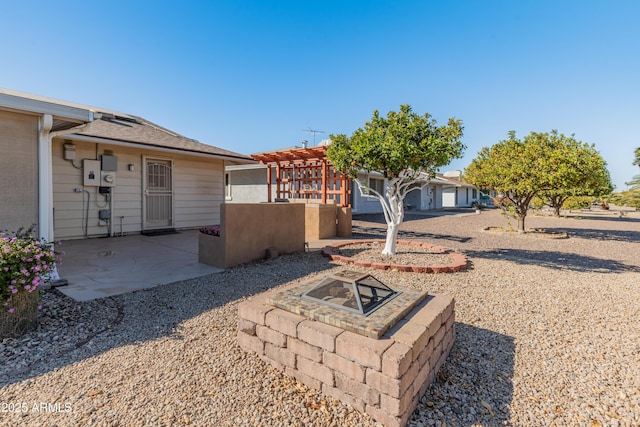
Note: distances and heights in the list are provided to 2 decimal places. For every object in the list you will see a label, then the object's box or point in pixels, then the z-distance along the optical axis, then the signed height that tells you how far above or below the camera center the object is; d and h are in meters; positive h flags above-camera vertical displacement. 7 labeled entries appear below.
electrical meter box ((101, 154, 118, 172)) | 7.83 +1.15
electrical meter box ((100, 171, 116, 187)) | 7.89 +0.74
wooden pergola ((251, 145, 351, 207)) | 9.41 +1.28
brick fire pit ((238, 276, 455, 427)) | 1.73 -0.97
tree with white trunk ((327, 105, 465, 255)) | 5.21 +1.04
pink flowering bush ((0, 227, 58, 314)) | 2.52 -0.54
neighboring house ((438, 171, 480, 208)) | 30.84 +1.29
